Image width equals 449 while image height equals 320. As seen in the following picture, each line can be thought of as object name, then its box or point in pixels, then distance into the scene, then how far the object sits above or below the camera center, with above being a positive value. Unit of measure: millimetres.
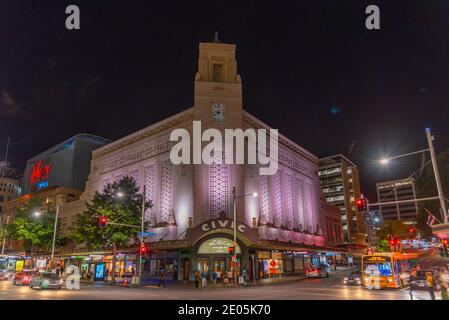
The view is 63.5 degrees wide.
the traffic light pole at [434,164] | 20488 +5592
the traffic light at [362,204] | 23527 +3657
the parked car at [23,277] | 38219 -1136
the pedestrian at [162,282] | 37750 -1787
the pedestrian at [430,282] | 18903 -1055
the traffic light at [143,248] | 36216 +1599
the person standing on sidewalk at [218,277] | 39469 -1384
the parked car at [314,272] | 47500 -1237
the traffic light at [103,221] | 32875 +3843
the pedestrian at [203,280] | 34938 -1484
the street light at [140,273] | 37478 -879
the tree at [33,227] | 56906 +5884
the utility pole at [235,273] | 37344 -974
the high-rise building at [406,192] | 189988 +36094
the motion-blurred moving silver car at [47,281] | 31772 -1308
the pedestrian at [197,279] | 35506 -1411
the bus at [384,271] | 30000 -711
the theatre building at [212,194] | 44125 +9453
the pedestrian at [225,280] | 36094 -1606
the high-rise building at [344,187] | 133750 +28259
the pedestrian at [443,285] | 18188 -1144
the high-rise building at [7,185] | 126381 +27714
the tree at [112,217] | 42531 +5532
